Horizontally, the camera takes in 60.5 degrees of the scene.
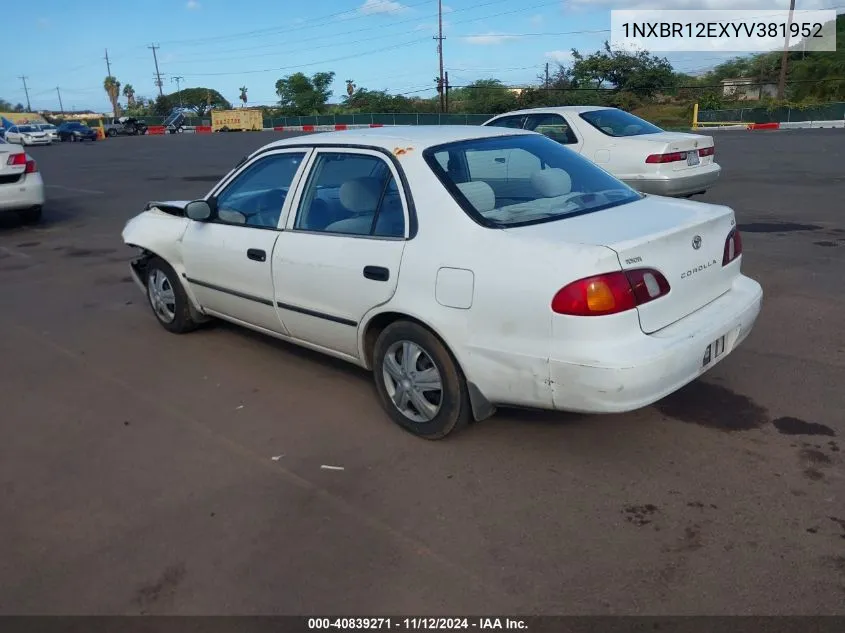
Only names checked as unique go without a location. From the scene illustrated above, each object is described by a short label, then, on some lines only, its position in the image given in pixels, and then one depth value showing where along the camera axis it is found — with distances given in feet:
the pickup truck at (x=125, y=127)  205.87
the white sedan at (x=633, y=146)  31.81
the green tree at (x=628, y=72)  184.55
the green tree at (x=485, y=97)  202.59
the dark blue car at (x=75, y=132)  172.04
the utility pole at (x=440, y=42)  185.68
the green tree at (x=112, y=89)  386.32
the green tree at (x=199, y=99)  390.01
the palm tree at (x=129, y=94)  433.07
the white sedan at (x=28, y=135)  150.05
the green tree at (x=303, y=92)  305.53
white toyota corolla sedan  10.50
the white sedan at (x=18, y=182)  35.70
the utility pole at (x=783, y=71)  160.97
